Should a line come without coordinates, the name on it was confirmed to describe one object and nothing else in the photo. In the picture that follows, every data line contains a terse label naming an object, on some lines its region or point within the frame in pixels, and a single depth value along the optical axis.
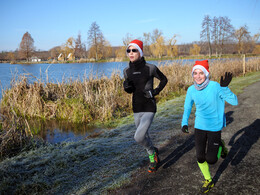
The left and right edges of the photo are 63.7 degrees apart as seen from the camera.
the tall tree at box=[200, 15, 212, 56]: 66.40
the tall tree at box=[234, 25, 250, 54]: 46.94
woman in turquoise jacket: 2.64
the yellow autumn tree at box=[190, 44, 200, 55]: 86.06
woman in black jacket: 3.13
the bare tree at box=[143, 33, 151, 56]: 74.60
